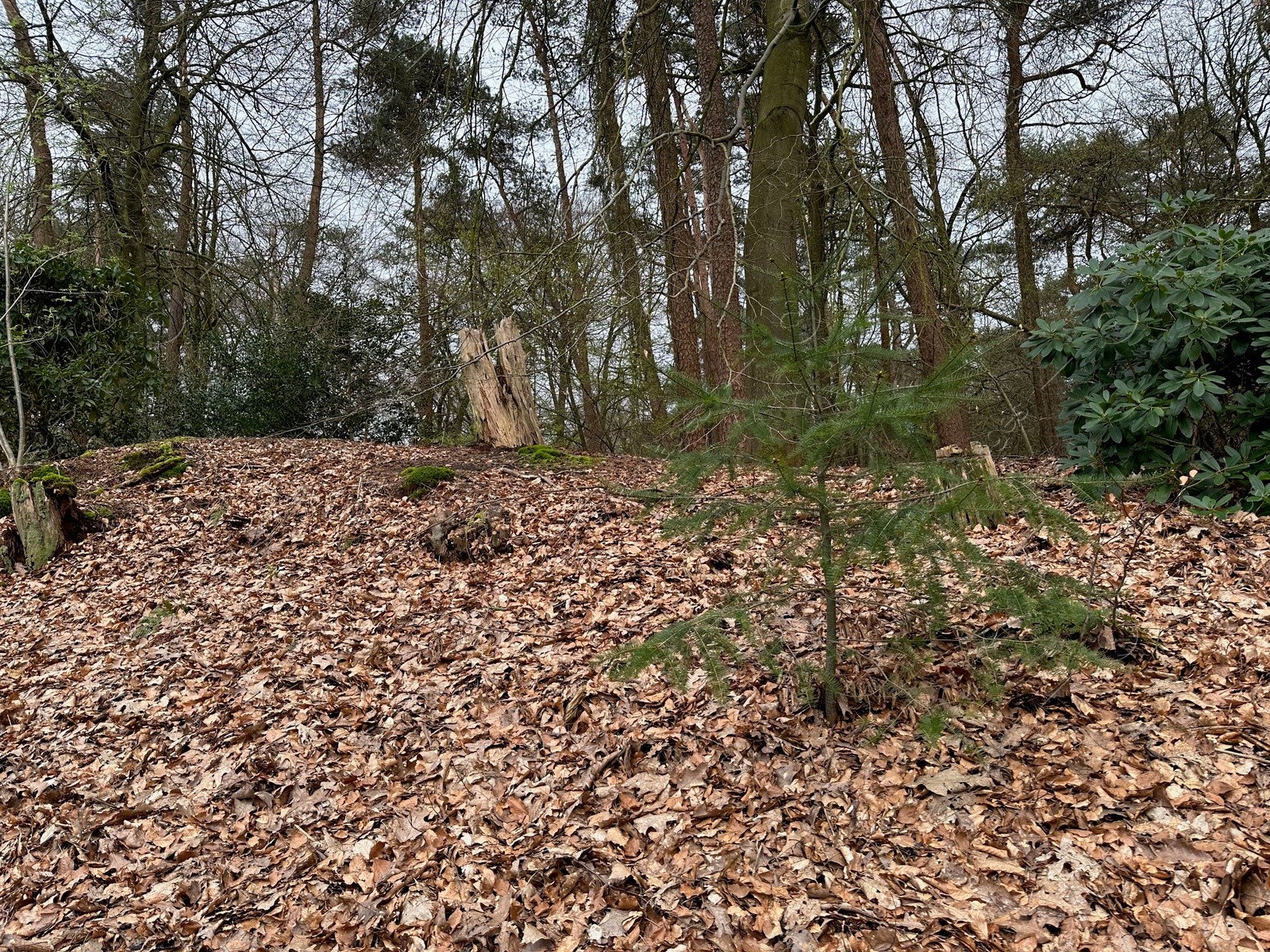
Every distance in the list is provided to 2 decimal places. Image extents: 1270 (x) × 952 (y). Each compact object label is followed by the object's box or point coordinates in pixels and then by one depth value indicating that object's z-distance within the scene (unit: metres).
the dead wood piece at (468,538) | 5.00
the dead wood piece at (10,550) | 5.66
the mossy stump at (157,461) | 6.71
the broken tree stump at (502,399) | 7.30
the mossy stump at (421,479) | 6.02
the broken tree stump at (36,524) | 5.64
